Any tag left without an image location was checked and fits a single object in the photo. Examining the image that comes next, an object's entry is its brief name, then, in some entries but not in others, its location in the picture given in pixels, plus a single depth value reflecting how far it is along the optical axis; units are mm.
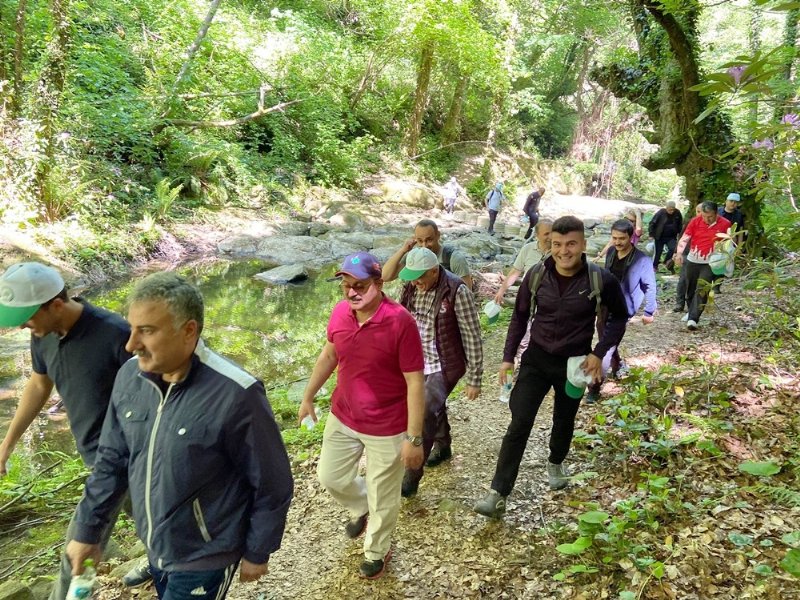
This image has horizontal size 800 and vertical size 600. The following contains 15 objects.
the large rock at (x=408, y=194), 23594
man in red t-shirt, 7117
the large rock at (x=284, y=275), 13547
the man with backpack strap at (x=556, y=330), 3518
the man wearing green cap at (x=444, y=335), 3943
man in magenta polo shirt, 3107
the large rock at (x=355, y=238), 17047
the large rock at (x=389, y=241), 16677
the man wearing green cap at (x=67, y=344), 2699
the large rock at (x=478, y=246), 16984
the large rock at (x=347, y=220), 19141
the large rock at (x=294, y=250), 15555
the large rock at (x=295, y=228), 17633
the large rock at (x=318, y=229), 18059
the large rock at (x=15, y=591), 3205
